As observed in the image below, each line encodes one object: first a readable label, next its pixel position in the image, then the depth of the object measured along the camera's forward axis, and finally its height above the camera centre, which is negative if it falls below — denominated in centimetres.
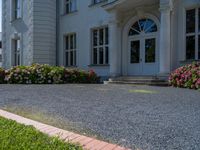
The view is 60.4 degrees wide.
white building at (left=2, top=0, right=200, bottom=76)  773 +215
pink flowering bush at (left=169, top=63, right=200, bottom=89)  632 -20
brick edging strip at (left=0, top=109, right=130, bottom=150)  212 -90
